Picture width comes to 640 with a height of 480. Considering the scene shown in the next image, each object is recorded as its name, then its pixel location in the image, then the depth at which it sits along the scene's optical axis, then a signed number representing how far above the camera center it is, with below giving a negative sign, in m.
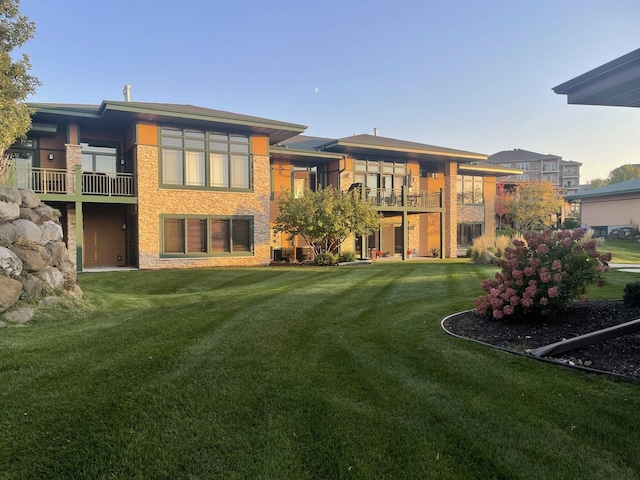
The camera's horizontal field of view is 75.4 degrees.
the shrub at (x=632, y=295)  6.13 -1.04
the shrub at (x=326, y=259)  17.92 -1.35
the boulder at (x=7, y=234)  7.43 -0.07
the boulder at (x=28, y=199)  8.84 +0.67
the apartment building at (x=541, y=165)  83.00 +12.50
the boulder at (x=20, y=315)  6.48 -1.35
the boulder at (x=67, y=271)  8.62 -0.87
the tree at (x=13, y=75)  11.59 +4.51
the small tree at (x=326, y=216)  17.23 +0.49
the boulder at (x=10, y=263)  6.90 -0.54
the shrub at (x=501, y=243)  18.26 -0.78
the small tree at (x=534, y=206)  33.59 +1.66
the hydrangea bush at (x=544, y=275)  5.84 -0.71
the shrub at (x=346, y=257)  19.13 -1.36
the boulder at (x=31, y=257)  7.51 -0.50
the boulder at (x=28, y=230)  7.97 +0.01
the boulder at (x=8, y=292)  6.49 -0.98
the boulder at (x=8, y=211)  7.72 +0.37
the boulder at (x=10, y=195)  8.00 +0.71
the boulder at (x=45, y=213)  9.14 +0.39
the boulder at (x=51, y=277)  7.83 -0.91
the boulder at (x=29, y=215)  8.51 +0.32
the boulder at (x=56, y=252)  8.60 -0.47
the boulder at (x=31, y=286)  7.20 -0.99
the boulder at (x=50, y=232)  8.62 -0.04
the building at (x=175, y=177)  15.85 +2.21
